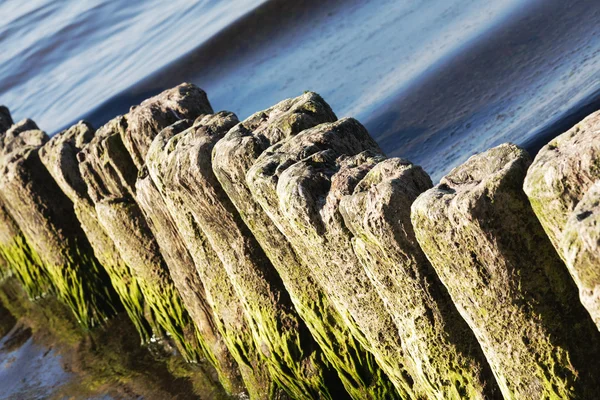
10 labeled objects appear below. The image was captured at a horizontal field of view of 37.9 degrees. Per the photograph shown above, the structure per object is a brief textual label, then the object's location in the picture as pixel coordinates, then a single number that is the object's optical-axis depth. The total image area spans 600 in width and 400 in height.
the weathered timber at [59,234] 7.59
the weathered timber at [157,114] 5.74
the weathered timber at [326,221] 3.75
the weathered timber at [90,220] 6.82
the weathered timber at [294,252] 4.37
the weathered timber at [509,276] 3.04
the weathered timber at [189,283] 5.58
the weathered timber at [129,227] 6.15
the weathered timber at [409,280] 3.40
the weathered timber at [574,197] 2.49
